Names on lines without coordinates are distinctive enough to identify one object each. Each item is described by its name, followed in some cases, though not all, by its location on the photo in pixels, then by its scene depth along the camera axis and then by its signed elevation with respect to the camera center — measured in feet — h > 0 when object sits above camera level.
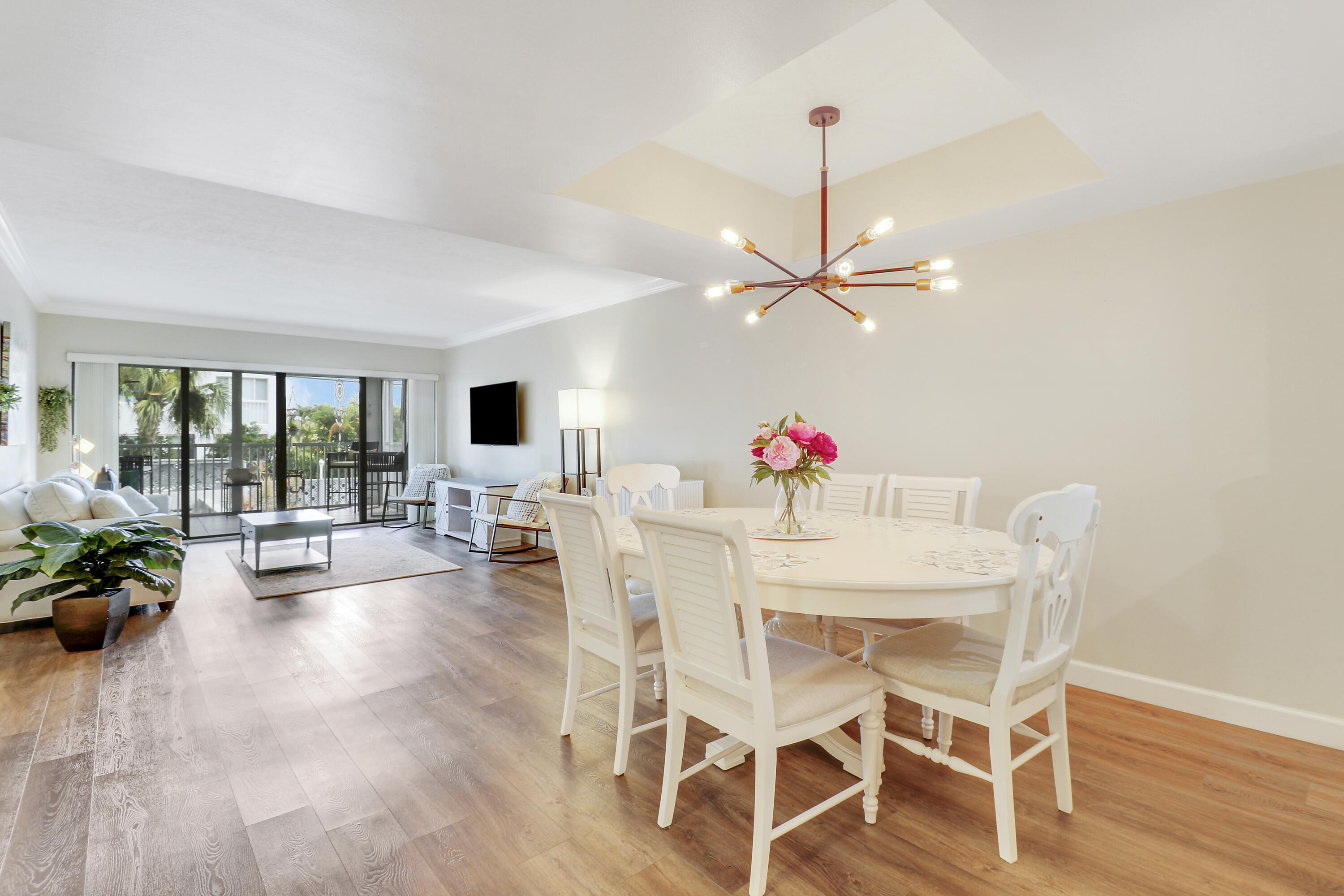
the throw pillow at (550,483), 18.76 -1.12
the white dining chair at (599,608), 6.69 -1.85
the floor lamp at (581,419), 18.06 +0.79
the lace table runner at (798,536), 7.49 -1.10
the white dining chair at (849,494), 10.38 -0.83
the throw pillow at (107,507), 13.20 -1.22
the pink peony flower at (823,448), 7.63 -0.03
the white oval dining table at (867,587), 5.34 -1.24
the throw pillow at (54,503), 12.40 -1.07
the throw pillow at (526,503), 19.03 -1.71
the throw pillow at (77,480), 15.05 -0.76
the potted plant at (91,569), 10.38 -2.07
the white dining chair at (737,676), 5.05 -2.10
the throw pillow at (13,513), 11.71 -1.20
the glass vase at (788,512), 7.78 -0.86
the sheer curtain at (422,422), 26.96 +1.09
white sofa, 11.55 -1.95
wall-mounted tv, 22.44 +1.20
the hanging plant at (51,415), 18.74 +1.05
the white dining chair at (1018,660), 5.29 -2.09
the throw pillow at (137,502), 15.87 -1.37
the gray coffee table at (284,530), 16.34 -2.17
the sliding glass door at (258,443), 21.35 +0.20
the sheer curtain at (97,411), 19.88 +1.22
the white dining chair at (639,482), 9.66 -0.59
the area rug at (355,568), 15.39 -3.32
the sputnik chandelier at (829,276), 7.18 +2.12
